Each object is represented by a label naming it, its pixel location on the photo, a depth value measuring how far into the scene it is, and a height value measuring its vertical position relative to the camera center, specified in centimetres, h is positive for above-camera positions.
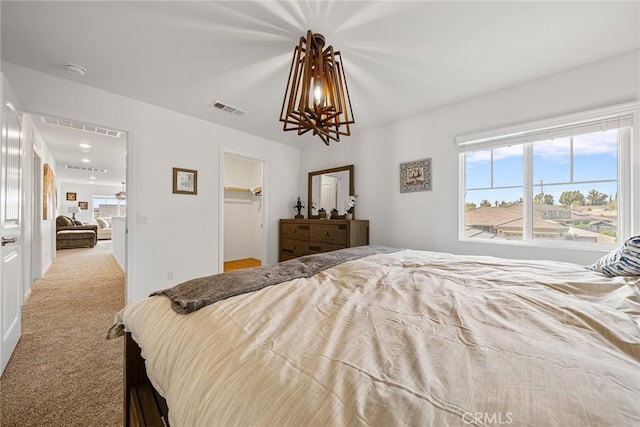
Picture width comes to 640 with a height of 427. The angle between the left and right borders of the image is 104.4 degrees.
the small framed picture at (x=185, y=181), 320 +39
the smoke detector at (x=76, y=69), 221 +127
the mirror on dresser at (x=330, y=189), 391 +38
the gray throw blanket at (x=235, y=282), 93 -33
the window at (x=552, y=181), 209 +32
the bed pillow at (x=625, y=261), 119 -23
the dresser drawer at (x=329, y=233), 337 -31
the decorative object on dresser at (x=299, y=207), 445 +8
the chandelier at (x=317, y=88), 171 +88
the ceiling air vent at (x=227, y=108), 298 +128
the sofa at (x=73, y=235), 715 -74
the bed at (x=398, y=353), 44 -35
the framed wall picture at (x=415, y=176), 306 +47
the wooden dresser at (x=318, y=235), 336 -35
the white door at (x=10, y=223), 166 -11
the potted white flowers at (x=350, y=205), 374 +10
